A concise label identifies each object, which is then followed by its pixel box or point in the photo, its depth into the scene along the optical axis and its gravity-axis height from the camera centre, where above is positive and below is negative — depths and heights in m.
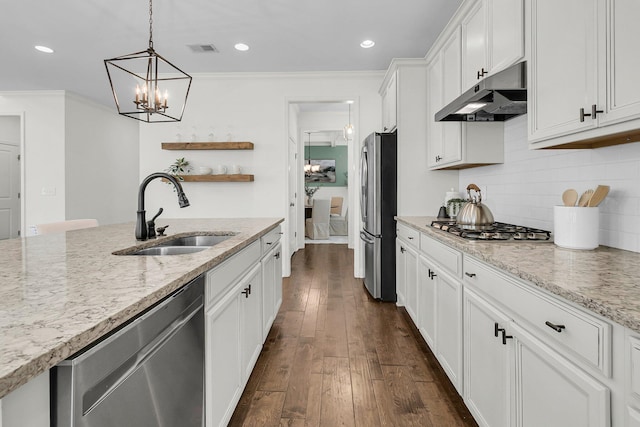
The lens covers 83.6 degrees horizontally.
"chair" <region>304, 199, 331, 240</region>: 8.20 -0.40
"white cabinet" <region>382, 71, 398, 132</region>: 3.67 +1.13
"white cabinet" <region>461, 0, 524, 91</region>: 1.84 +0.98
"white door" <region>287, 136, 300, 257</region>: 5.86 +0.27
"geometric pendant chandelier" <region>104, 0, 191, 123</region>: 4.43 +1.74
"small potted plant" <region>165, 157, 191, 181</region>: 4.68 +0.51
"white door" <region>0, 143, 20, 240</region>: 5.98 +0.27
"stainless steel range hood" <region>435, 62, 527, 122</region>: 1.78 +0.60
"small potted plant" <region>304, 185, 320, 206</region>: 9.03 +0.36
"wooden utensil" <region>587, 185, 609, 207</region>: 1.49 +0.04
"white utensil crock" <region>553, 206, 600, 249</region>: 1.48 -0.09
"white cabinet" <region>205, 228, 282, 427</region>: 1.36 -0.56
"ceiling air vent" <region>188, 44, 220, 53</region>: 3.83 +1.73
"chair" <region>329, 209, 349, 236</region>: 8.99 -0.51
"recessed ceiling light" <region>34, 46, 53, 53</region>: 3.93 +1.76
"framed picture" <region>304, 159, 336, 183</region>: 9.78 +0.93
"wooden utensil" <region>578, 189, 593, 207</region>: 1.55 +0.03
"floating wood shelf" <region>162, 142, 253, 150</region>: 4.56 +0.78
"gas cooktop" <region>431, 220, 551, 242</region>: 1.79 -0.15
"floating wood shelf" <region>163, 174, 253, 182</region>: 4.57 +0.36
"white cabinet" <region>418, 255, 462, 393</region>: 1.82 -0.65
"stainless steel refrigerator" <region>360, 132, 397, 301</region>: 3.62 -0.07
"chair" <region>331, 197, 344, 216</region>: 9.56 -0.01
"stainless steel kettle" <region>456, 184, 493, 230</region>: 2.14 -0.07
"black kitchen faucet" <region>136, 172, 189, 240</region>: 1.80 -0.03
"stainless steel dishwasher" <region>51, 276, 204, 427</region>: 0.64 -0.38
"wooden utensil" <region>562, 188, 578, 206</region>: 1.68 +0.04
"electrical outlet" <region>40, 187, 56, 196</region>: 5.75 +0.26
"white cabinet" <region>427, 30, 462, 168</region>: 2.74 +0.91
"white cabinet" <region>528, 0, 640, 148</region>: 1.18 +0.50
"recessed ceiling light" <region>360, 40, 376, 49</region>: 3.71 +1.70
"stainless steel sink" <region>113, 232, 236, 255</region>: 1.79 -0.22
